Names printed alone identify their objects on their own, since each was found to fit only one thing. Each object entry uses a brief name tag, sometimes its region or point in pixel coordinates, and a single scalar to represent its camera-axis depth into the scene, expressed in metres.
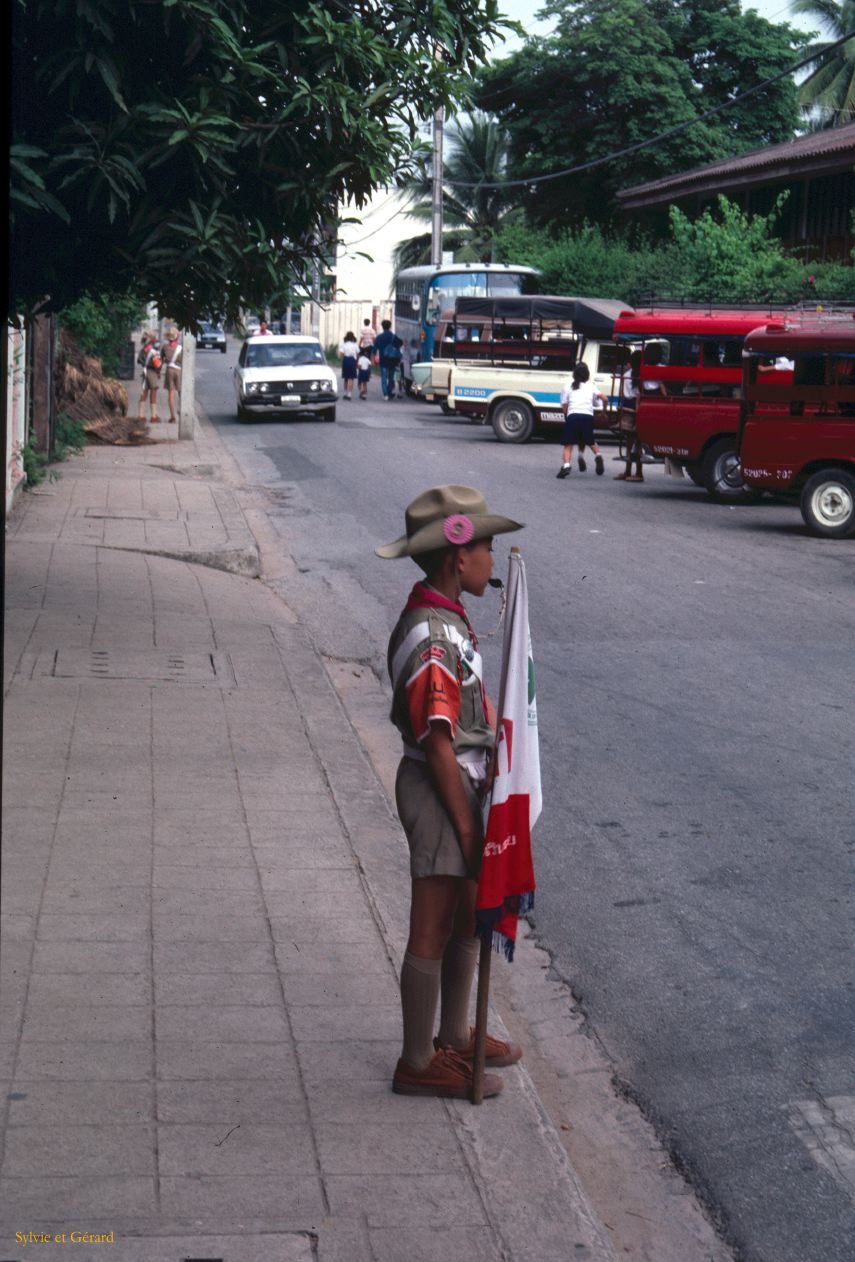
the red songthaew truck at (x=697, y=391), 21.20
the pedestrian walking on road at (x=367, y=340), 43.56
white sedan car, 32.69
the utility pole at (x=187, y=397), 26.38
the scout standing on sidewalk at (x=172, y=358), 28.80
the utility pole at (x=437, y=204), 47.91
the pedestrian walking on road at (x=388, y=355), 42.06
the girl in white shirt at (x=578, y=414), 23.70
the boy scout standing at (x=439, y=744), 4.24
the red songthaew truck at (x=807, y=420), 17.58
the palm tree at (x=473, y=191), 62.00
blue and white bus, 40.72
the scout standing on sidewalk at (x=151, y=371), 29.30
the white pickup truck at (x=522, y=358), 30.23
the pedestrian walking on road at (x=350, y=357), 42.44
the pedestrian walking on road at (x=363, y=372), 42.09
